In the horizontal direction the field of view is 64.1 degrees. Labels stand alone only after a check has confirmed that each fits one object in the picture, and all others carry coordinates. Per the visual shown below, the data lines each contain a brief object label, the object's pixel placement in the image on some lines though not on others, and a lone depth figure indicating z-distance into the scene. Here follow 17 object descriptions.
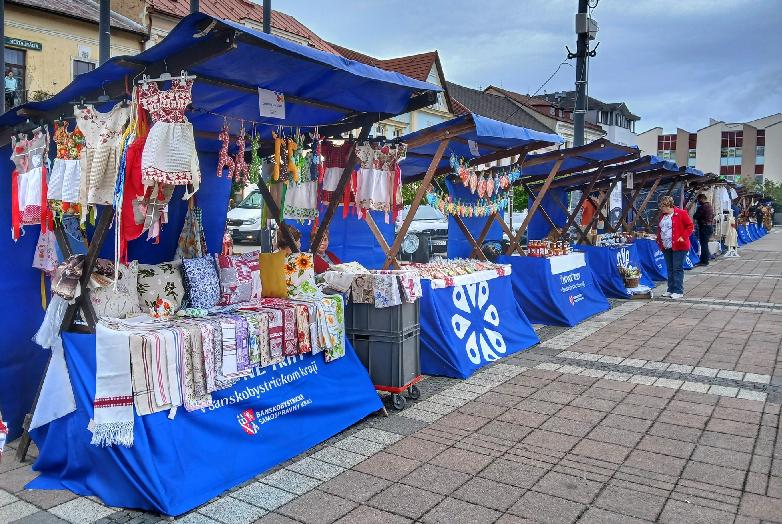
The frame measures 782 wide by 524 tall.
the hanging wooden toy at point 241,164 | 4.88
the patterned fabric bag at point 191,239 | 5.24
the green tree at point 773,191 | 64.94
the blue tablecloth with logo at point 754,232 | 33.71
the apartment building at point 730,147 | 75.31
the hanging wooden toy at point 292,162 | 5.36
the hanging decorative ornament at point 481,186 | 8.00
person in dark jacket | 17.33
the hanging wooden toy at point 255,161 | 5.15
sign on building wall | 18.97
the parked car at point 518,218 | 18.87
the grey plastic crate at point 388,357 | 5.27
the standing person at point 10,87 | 18.30
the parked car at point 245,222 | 18.91
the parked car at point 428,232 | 13.61
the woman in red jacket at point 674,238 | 11.29
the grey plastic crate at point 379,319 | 5.27
